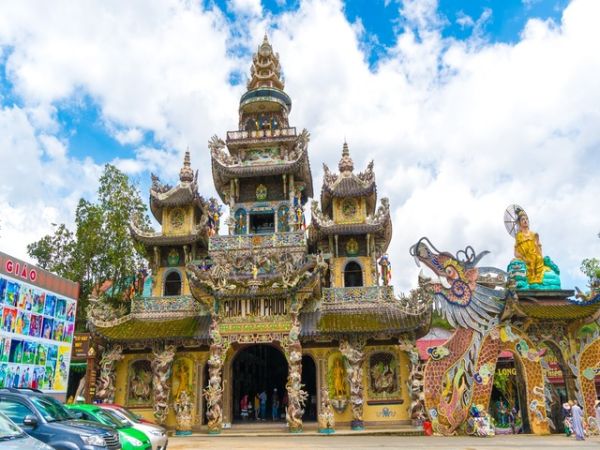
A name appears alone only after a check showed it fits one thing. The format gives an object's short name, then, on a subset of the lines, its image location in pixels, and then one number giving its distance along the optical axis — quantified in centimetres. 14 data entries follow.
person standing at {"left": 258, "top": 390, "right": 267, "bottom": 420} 2189
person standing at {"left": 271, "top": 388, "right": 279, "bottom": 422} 2148
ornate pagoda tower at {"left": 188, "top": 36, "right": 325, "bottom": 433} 1894
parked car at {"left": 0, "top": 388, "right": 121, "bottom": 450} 725
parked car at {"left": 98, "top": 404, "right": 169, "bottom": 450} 1052
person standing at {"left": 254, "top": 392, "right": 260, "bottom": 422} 2186
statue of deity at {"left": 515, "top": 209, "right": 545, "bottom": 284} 1978
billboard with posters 1347
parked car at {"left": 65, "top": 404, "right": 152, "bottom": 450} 938
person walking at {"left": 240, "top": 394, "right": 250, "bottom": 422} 2142
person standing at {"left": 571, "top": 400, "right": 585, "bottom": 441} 1521
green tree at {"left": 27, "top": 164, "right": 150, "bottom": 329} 2600
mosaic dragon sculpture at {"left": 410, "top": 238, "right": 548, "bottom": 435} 1644
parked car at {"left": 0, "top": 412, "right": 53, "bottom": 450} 598
